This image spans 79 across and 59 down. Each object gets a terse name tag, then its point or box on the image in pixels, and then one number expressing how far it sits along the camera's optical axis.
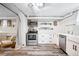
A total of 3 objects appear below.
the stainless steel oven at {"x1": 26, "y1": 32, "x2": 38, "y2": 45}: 1.62
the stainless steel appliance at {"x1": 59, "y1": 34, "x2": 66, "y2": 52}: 1.59
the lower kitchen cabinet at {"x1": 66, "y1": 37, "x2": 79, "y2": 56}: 1.07
